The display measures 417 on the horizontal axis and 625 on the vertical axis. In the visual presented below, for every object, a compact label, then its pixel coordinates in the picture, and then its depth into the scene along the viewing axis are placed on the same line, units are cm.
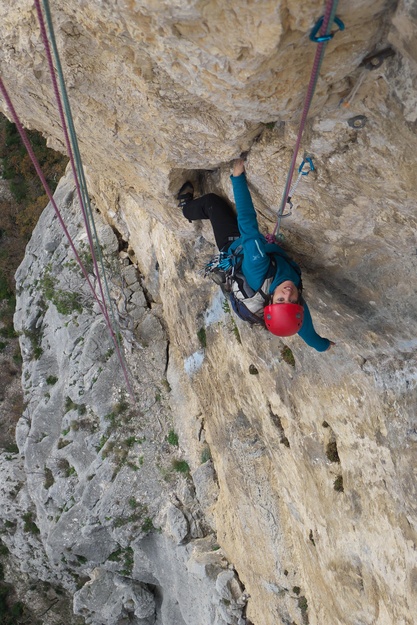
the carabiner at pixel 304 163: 462
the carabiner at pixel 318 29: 314
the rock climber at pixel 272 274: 500
